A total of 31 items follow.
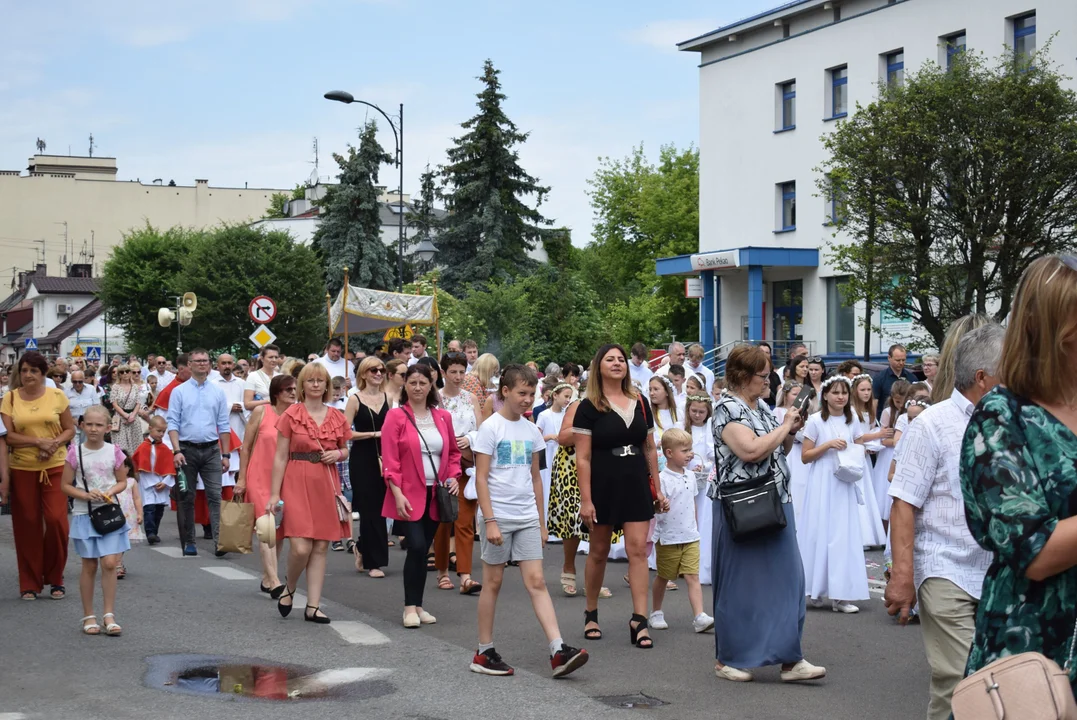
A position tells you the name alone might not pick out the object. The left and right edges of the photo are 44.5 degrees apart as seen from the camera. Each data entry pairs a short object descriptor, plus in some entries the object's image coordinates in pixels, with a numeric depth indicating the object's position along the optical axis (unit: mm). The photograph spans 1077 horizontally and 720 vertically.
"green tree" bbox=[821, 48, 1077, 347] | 28266
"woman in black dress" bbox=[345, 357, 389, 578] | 11242
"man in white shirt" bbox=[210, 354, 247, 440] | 14727
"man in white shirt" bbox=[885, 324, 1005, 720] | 4672
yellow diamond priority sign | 24781
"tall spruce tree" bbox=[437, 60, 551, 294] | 58938
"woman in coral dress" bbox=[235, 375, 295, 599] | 10562
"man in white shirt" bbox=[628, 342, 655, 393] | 18422
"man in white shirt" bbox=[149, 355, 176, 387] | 20828
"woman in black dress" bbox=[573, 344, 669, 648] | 8375
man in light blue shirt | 13250
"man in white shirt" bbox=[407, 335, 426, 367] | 15062
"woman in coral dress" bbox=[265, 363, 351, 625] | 9359
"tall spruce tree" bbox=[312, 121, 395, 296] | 61781
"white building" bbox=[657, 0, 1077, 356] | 40969
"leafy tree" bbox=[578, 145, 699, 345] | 62875
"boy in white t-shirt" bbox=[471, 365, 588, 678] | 7539
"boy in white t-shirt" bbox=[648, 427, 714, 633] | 8898
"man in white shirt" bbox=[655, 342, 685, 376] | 16997
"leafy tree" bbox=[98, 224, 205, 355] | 70938
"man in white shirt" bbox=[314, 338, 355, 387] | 16578
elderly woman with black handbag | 7035
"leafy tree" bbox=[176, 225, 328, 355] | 60844
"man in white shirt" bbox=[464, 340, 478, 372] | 19359
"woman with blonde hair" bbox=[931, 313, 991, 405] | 5238
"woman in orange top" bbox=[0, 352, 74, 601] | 10336
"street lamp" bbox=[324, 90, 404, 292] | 30984
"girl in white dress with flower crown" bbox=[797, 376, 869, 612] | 9680
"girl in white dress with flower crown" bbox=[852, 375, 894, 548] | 11403
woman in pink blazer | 9258
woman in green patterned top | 2826
